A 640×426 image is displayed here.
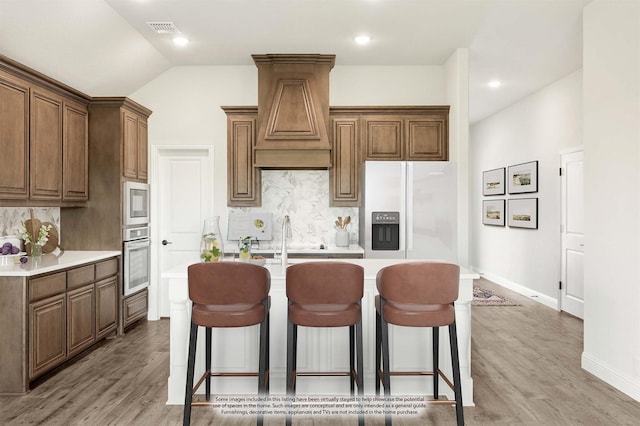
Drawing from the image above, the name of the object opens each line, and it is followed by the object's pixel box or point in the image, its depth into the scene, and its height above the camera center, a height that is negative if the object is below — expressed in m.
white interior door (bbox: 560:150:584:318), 4.91 -0.28
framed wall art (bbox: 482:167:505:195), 6.88 +0.56
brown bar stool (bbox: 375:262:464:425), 2.24 -0.48
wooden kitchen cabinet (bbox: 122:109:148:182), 4.32 +0.77
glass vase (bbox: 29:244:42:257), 3.44 -0.32
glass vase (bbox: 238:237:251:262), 2.77 -0.26
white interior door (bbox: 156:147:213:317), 4.98 +0.14
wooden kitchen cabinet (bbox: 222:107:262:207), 4.61 +0.66
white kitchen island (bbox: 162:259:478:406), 2.71 -0.97
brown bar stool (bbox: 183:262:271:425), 2.21 -0.48
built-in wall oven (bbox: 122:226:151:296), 4.29 -0.51
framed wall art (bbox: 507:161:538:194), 5.90 +0.55
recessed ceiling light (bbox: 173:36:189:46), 4.15 +1.81
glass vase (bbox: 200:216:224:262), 2.61 -0.20
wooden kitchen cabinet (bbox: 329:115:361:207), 4.64 +0.60
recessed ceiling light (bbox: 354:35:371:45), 4.14 +1.81
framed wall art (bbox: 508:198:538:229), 5.91 +0.00
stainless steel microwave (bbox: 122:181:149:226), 4.27 +0.11
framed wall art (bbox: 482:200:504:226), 6.93 +0.02
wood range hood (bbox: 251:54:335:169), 4.40 +1.12
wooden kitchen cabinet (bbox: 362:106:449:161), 4.64 +0.90
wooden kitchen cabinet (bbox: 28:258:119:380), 3.00 -0.85
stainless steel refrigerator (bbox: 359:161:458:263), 4.27 +0.05
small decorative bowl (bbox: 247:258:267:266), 2.72 -0.33
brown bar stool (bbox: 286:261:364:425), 2.25 -0.47
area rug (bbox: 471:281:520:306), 5.58 -1.25
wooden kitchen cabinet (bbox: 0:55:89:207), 3.13 +0.64
